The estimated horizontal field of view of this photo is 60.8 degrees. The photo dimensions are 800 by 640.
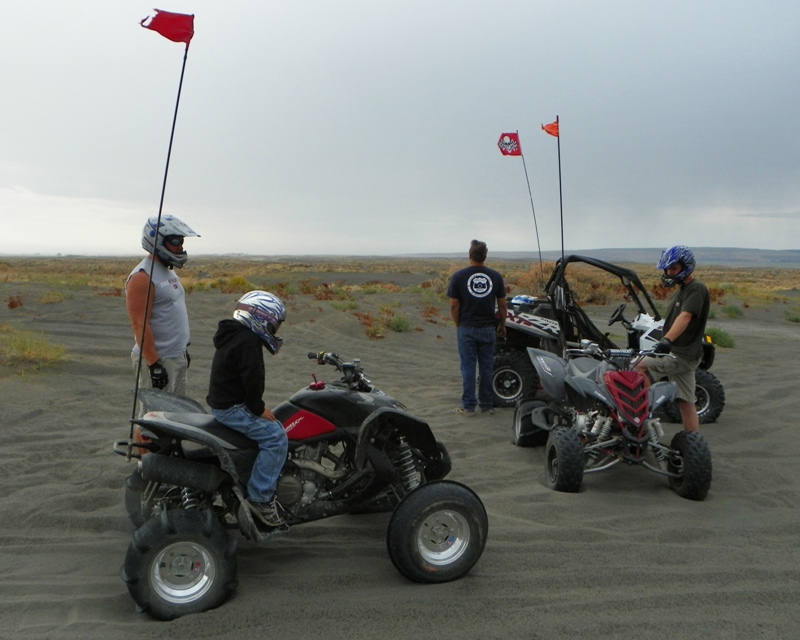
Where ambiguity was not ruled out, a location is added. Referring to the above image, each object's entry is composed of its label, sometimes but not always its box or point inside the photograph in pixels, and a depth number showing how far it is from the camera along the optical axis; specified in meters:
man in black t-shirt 7.98
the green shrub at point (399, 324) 15.58
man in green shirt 6.12
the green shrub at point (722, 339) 14.30
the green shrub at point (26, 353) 9.37
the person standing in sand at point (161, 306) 4.71
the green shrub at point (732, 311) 21.81
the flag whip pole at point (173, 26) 4.20
